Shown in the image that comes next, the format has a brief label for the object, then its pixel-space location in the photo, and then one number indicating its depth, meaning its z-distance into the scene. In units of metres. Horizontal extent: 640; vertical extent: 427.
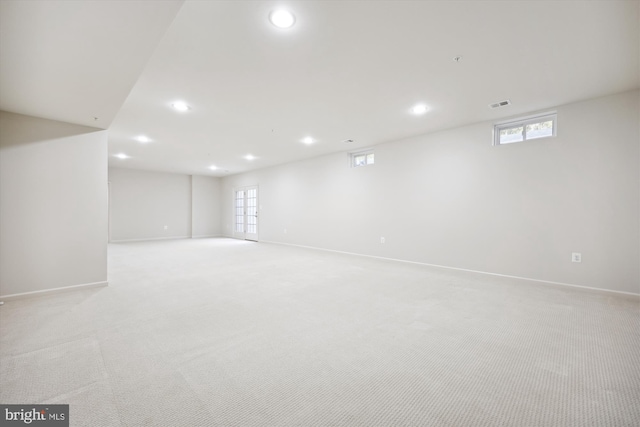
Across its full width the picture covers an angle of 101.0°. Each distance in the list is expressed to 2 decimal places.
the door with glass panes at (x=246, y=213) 9.44
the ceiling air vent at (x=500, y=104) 3.55
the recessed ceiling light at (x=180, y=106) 3.55
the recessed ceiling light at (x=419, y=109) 3.73
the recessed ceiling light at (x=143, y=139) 5.21
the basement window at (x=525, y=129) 3.84
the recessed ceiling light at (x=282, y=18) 1.93
